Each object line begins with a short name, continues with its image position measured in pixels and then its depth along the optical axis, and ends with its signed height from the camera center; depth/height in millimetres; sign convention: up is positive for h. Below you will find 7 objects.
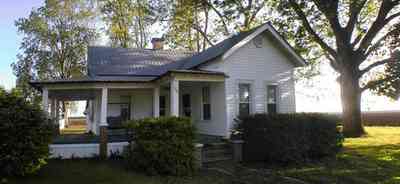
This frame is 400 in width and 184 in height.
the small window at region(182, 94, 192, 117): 14734 +118
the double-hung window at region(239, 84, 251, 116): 12570 +327
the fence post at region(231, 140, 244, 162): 10516 -1497
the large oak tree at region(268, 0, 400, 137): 17266 +3889
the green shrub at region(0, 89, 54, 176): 7180 -657
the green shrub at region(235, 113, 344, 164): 9680 -1013
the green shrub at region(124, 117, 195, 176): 8484 -1096
